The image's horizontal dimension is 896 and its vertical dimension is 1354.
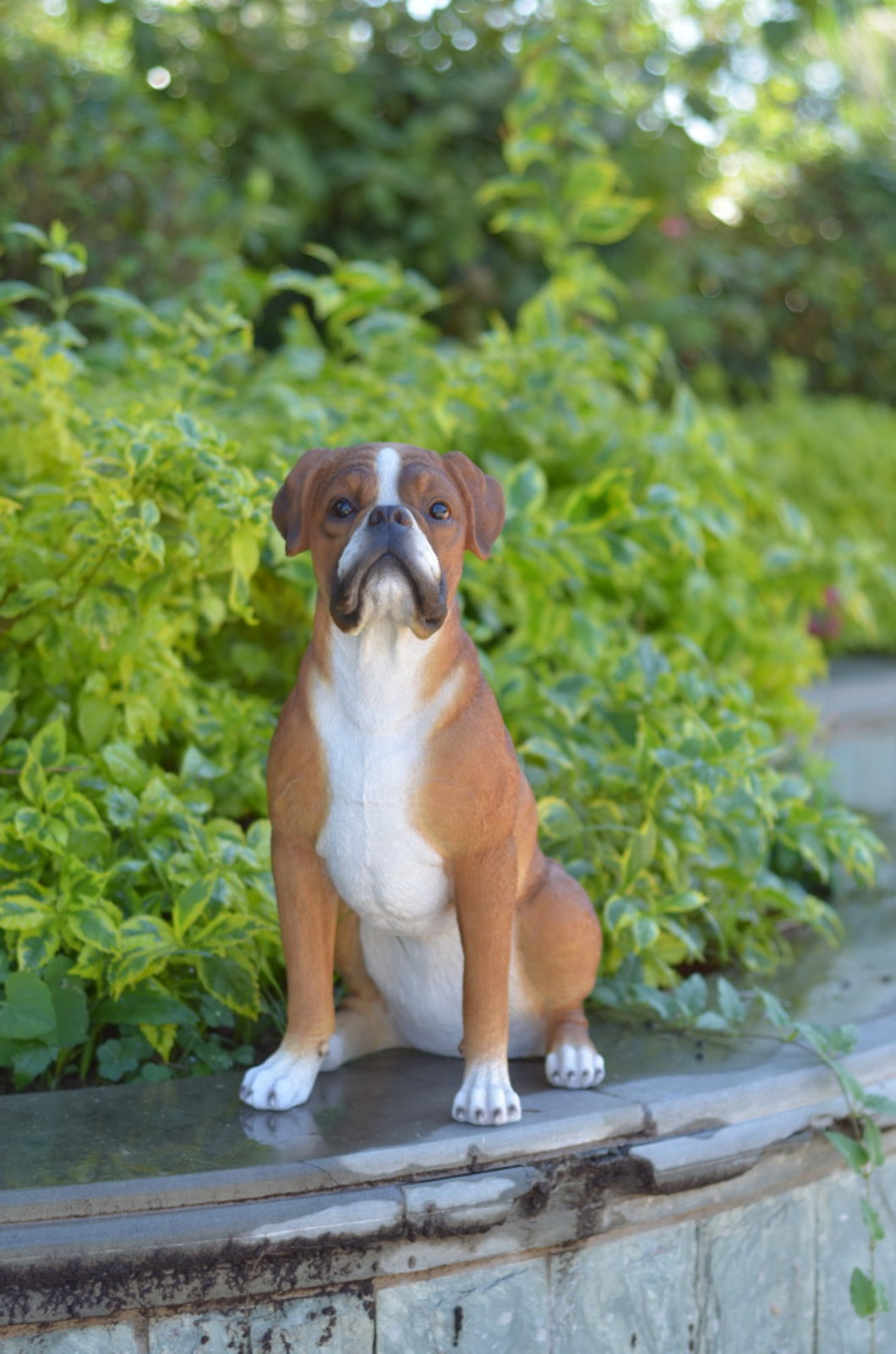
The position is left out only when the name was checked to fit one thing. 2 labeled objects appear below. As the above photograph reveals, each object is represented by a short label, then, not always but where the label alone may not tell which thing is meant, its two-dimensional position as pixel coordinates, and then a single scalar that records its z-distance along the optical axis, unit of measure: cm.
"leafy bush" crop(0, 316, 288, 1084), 251
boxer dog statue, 207
